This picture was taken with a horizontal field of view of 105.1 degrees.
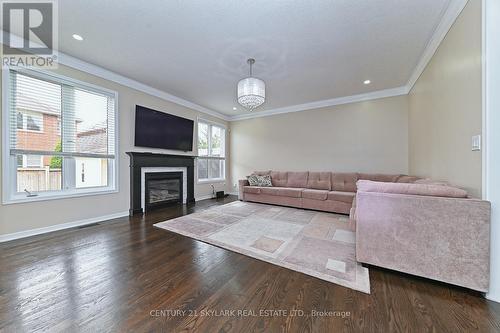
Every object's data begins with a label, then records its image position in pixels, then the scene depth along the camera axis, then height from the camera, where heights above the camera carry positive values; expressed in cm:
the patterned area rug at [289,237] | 187 -98
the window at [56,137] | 260 +46
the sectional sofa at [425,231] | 146 -54
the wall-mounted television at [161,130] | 402 +84
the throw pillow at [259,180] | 526 -38
